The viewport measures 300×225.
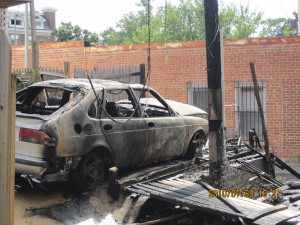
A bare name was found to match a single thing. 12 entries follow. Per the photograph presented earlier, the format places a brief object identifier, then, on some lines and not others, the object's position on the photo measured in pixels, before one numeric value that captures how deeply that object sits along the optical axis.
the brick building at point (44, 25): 46.18
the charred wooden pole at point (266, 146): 7.80
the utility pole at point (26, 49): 14.86
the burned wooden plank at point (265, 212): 5.04
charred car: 5.89
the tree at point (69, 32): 37.75
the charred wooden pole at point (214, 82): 6.80
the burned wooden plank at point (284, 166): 8.72
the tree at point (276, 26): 71.44
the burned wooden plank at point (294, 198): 6.56
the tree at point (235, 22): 39.31
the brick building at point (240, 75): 13.75
